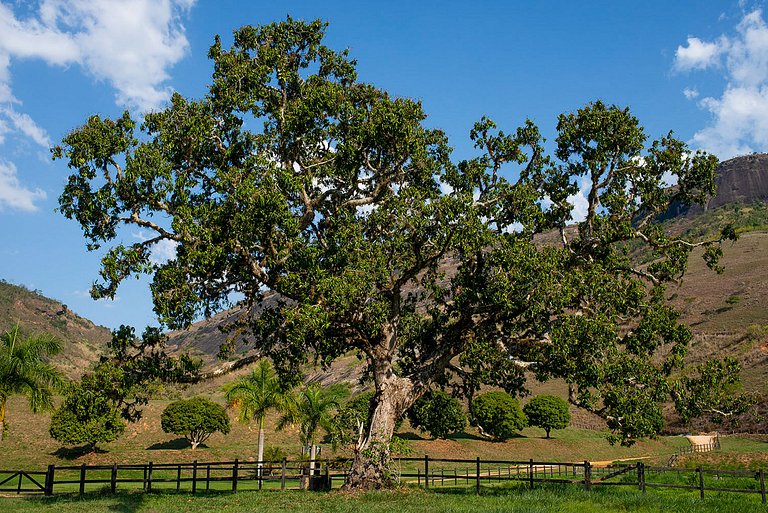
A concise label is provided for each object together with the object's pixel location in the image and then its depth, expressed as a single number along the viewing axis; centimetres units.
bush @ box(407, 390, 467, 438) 5859
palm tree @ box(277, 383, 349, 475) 4503
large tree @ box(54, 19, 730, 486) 2392
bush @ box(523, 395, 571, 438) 6519
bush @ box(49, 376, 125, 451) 5300
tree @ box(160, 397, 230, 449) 5916
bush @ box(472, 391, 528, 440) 6253
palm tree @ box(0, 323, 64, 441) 4325
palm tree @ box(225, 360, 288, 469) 4512
